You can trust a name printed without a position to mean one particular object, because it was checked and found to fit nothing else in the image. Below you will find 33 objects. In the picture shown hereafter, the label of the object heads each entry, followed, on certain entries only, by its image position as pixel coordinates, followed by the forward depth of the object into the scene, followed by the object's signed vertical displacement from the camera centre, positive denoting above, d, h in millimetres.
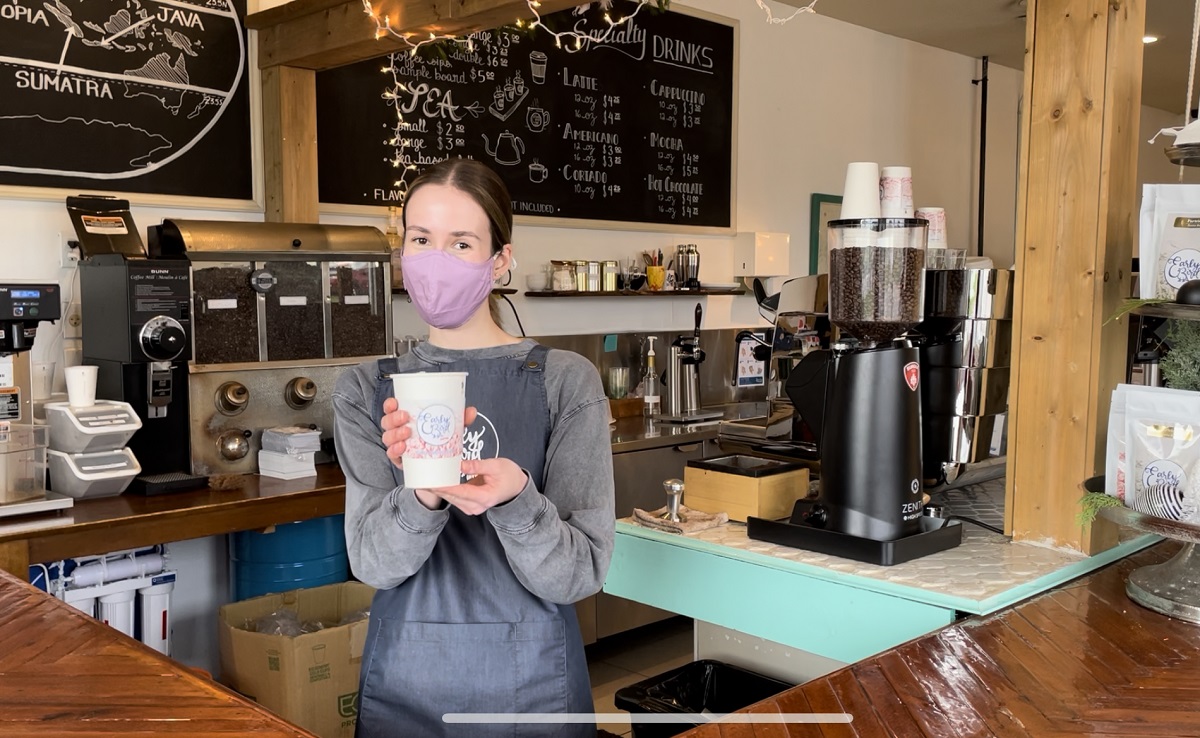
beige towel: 2250 -509
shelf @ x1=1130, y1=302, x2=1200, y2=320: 1754 -27
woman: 1553 -348
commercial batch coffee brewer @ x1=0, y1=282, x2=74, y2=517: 2789 -318
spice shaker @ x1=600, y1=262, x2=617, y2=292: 4965 +78
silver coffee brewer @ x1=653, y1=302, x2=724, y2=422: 5078 -434
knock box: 2270 -437
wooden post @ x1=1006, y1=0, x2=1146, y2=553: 2035 +97
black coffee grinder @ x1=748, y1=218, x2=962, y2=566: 1984 -223
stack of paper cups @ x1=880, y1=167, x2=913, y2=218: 2109 +214
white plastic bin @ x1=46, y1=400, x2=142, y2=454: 2965 -395
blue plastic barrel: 3463 -906
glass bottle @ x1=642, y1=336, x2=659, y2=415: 5090 -486
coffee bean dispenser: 3336 -101
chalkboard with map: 3344 +676
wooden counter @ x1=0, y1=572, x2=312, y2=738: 1259 -532
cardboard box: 3033 -1140
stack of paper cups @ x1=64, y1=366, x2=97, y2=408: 3002 -277
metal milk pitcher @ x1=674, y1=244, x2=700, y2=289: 5375 +144
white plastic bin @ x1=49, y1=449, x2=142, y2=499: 2982 -535
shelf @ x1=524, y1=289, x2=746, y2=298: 4691 -3
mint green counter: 1845 -560
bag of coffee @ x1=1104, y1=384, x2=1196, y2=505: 1817 -269
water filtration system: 3031 -907
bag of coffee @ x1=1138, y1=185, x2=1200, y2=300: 1829 +101
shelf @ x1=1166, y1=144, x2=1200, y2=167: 1803 +252
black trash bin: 2354 -929
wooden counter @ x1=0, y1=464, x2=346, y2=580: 2680 -645
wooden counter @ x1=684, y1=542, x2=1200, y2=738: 1309 -546
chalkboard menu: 4223 +802
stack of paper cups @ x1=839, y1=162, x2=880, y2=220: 2014 +199
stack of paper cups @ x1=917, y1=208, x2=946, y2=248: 2365 +159
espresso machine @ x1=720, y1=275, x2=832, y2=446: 3000 -164
